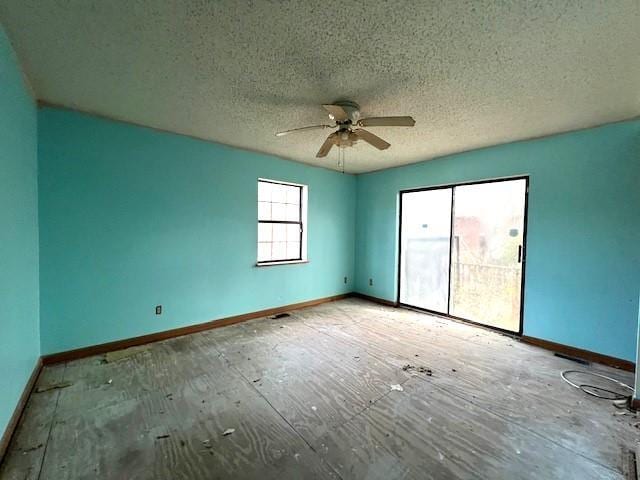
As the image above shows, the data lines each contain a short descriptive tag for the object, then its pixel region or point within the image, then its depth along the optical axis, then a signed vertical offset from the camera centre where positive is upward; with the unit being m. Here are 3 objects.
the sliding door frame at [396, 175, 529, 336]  3.37 -0.14
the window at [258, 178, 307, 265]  4.26 +0.15
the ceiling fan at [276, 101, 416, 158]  2.18 +0.94
